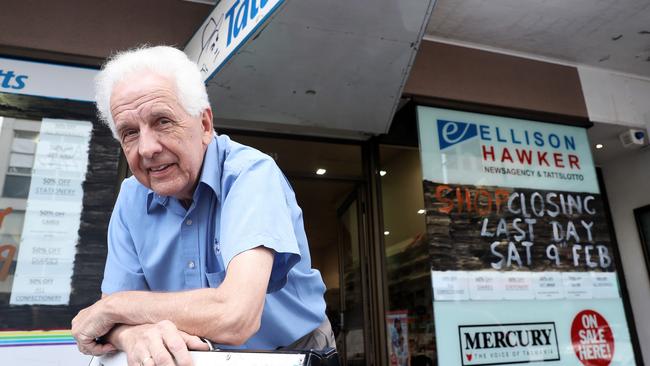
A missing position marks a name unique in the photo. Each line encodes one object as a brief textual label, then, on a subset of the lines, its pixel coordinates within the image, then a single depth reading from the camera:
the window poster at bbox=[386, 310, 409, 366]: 3.80
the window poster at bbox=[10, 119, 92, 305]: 2.84
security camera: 4.67
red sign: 3.74
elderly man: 0.86
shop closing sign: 3.55
